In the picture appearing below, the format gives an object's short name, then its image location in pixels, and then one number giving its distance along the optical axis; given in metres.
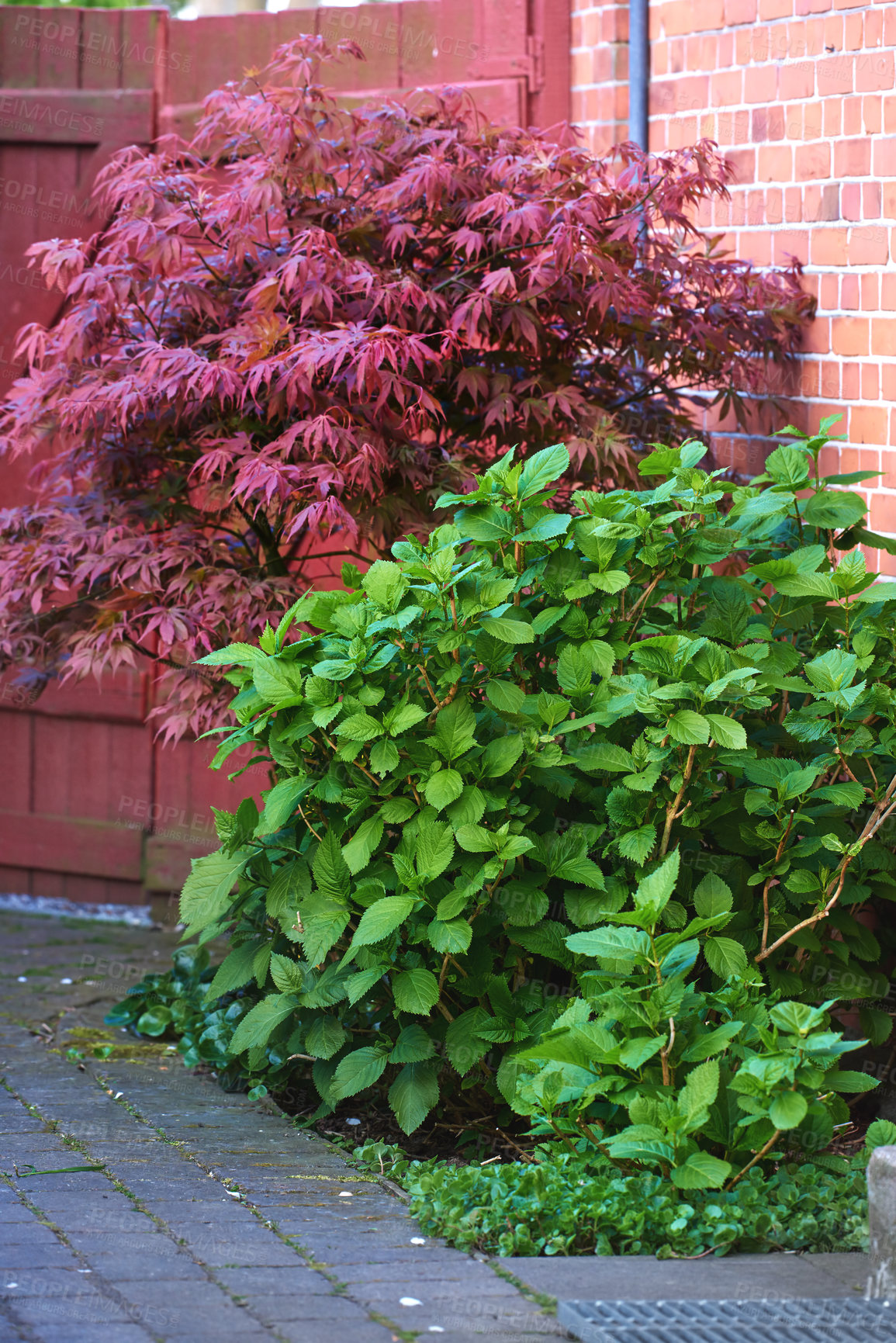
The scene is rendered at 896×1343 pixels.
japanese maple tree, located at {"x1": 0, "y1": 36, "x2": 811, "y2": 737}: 7.43
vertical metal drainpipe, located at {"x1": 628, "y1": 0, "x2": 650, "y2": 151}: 10.02
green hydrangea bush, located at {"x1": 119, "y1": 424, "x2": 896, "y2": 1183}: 6.36
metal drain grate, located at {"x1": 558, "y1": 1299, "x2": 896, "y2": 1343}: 4.83
